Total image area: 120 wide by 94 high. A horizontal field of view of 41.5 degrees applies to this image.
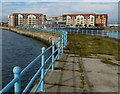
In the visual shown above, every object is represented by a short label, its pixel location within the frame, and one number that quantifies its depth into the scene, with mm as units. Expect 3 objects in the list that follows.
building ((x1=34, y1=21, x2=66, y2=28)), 88900
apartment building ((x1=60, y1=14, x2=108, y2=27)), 123312
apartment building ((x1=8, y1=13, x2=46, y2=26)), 141375
